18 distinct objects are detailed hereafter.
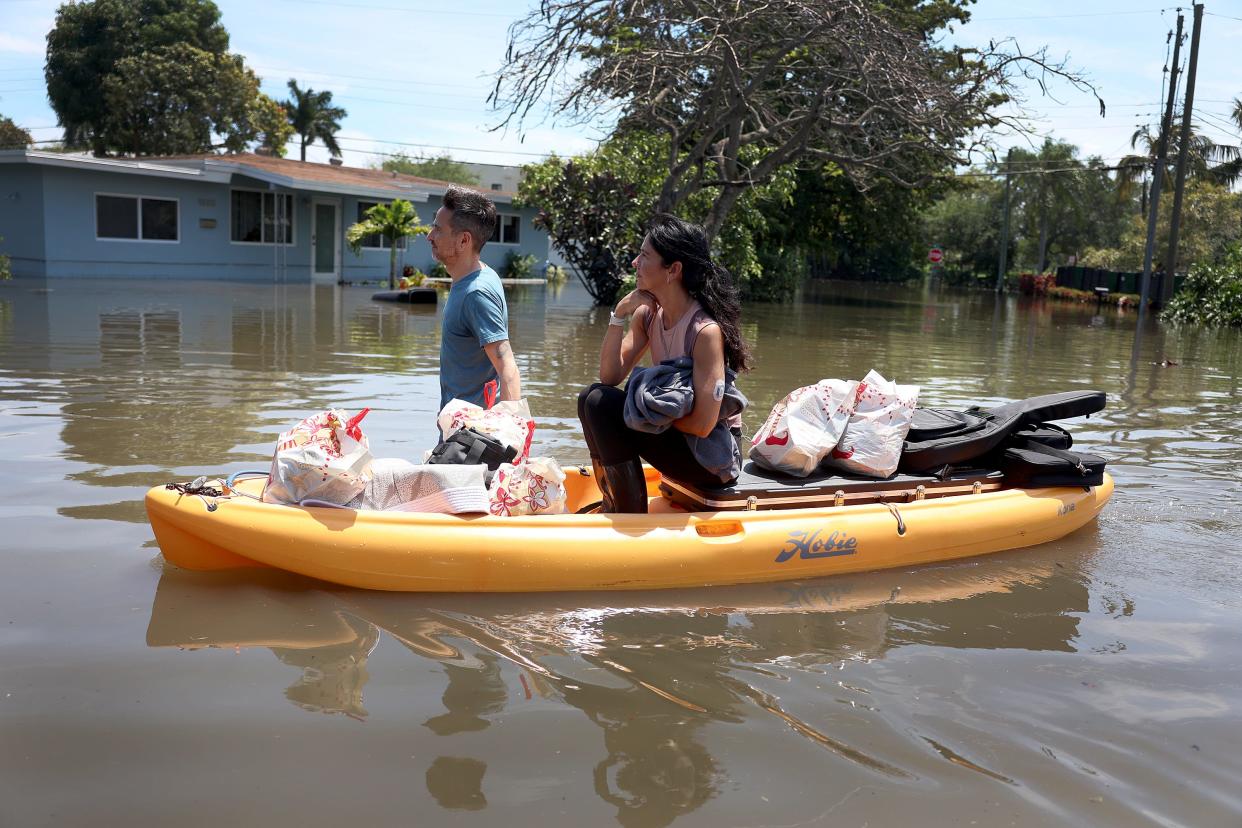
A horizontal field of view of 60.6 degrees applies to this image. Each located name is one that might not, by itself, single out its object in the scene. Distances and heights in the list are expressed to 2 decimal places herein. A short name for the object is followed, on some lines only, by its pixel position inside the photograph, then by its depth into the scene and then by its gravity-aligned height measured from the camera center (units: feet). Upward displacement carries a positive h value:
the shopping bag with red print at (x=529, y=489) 15.46 -3.16
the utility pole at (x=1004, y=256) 152.35 +5.28
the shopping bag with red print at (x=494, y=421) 15.35 -2.16
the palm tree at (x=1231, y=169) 137.08 +17.07
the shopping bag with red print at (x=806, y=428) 17.16 -2.32
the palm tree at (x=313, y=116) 166.40 +23.27
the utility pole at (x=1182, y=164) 89.35 +11.62
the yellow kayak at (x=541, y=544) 14.35 -3.83
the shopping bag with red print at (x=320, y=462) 14.39 -2.66
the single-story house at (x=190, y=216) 73.26 +3.12
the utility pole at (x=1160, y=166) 86.84 +10.63
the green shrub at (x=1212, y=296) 83.15 +0.38
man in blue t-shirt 15.24 -0.29
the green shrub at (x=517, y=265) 103.60 +0.71
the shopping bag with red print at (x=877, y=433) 17.48 -2.38
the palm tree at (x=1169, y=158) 127.75 +17.62
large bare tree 47.39 +9.56
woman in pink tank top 14.80 -1.01
